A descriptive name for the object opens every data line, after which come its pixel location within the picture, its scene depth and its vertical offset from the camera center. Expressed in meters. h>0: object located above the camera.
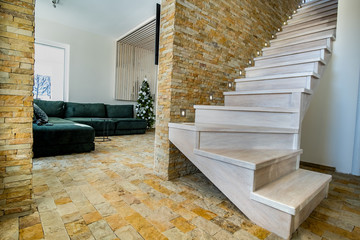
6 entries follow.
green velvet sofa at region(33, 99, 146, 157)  2.68 -0.37
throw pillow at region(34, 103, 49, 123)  3.06 -0.16
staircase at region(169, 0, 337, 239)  1.14 -0.24
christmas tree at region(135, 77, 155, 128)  6.35 +0.15
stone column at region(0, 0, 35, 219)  1.16 +0.01
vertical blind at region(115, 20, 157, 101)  6.30 +1.57
